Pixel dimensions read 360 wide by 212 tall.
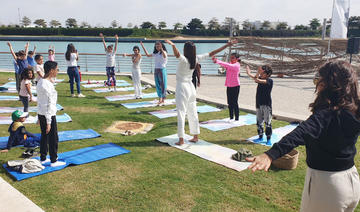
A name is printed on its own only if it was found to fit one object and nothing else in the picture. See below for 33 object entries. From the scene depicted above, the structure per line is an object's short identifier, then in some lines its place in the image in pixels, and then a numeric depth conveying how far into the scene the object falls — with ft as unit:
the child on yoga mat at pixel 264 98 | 19.04
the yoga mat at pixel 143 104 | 31.42
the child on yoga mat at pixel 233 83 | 23.85
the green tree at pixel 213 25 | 219.78
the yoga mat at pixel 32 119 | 23.93
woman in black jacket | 6.10
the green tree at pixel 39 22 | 303.27
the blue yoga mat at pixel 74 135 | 19.73
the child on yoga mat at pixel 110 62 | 39.96
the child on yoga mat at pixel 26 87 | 23.11
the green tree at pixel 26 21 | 329.64
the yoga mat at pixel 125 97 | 35.07
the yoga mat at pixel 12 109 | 27.64
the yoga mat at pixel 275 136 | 20.33
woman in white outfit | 18.01
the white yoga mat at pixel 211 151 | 16.42
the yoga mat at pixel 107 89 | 40.24
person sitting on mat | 17.70
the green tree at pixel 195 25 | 226.17
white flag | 45.57
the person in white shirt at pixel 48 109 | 14.17
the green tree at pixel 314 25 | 194.75
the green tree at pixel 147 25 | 250.37
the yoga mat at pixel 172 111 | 27.58
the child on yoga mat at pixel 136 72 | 33.71
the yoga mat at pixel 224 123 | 23.70
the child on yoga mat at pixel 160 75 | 31.22
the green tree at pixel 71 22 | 286.56
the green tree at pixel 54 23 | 296.96
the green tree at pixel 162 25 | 270.87
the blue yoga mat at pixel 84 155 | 14.60
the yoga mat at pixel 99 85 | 44.39
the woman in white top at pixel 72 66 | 35.12
